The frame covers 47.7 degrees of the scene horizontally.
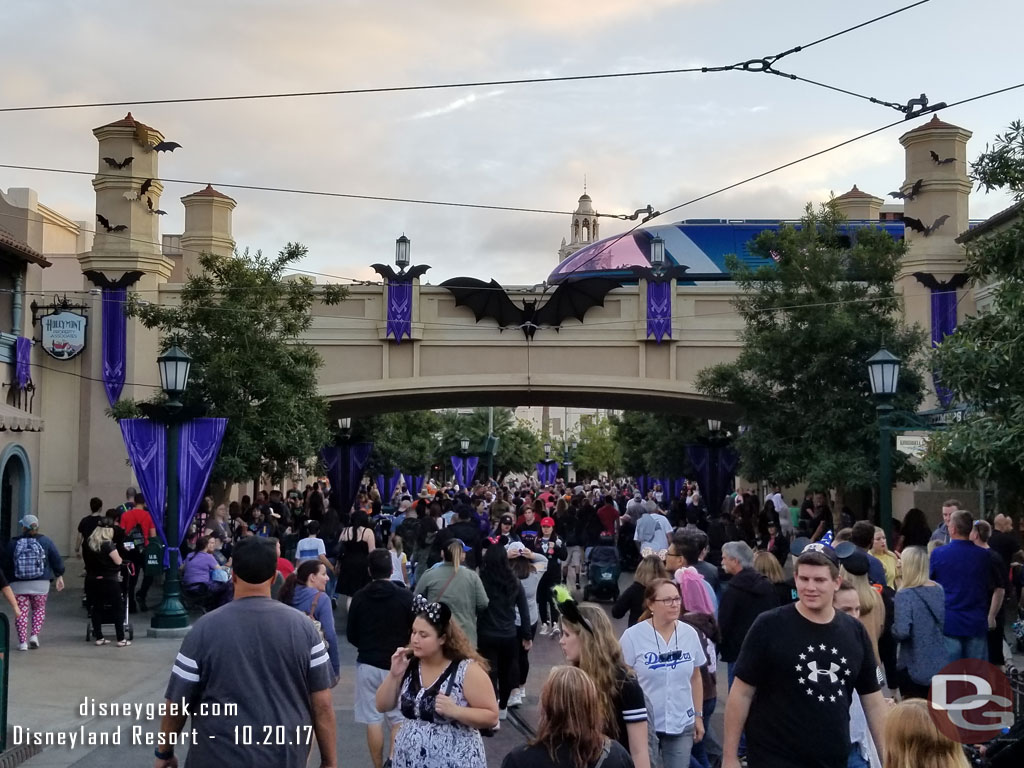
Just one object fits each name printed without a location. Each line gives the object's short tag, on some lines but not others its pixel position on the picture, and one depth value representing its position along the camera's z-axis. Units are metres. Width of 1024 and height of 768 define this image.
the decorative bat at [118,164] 23.97
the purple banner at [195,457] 16.67
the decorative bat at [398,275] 25.69
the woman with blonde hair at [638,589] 7.55
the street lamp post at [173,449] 15.40
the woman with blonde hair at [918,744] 3.87
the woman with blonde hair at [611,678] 5.12
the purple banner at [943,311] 23.45
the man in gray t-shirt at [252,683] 4.71
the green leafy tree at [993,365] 10.84
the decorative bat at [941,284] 23.62
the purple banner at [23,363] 22.41
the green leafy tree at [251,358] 20.16
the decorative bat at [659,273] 25.67
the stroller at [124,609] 14.30
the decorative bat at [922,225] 23.59
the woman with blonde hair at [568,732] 4.09
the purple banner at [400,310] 25.69
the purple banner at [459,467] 45.69
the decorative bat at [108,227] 23.98
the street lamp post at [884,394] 14.05
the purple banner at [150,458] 16.61
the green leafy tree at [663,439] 39.50
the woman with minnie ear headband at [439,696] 5.02
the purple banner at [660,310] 25.73
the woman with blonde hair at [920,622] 7.80
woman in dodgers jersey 6.34
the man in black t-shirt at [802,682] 5.01
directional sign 14.12
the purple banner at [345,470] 29.34
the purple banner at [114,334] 23.89
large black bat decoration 25.84
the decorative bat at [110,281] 23.94
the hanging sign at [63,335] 23.56
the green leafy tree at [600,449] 73.12
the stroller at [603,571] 18.11
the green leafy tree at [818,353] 20.12
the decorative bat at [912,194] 23.38
